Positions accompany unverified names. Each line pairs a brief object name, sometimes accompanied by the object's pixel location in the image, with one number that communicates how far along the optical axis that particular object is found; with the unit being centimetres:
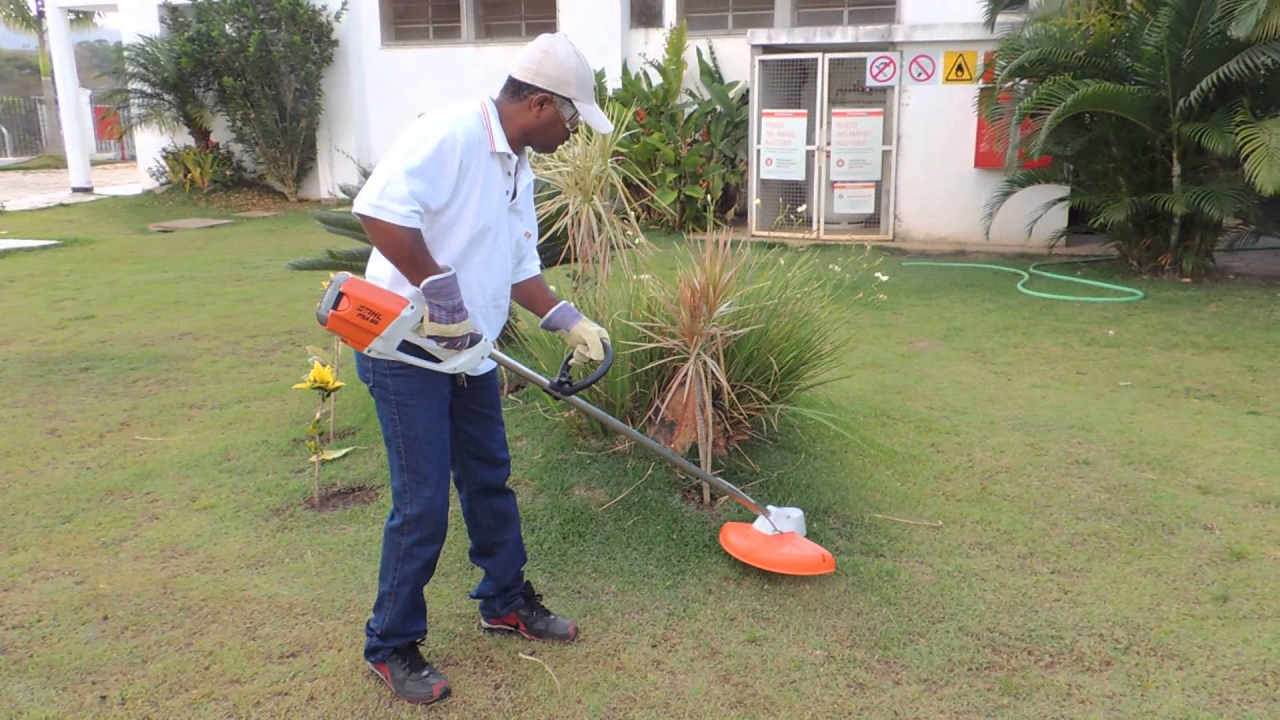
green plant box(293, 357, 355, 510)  397
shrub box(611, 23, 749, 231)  1133
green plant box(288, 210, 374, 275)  506
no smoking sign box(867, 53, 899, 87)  1030
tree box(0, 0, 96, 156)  2139
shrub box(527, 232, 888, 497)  388
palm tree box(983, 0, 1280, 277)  737
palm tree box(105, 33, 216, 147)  1407
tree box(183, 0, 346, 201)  1396
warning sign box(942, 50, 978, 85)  1006
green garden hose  765
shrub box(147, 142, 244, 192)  1509
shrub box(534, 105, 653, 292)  462
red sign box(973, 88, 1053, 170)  991
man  246
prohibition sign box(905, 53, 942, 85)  1023
